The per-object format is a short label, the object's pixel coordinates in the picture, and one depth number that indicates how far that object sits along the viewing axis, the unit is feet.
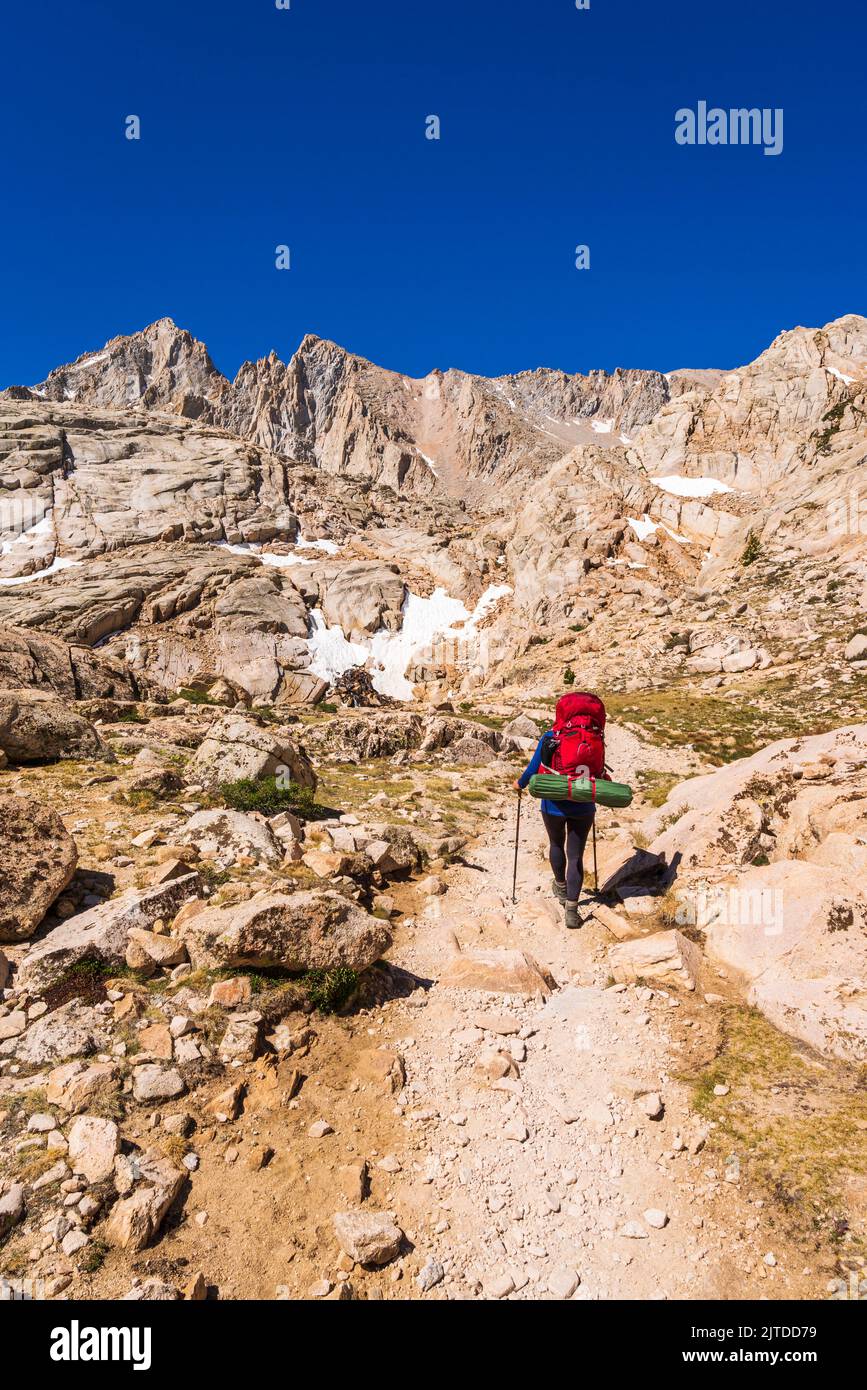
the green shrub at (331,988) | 19.88
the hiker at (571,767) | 27.66
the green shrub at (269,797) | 37.86
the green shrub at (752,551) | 155.08
